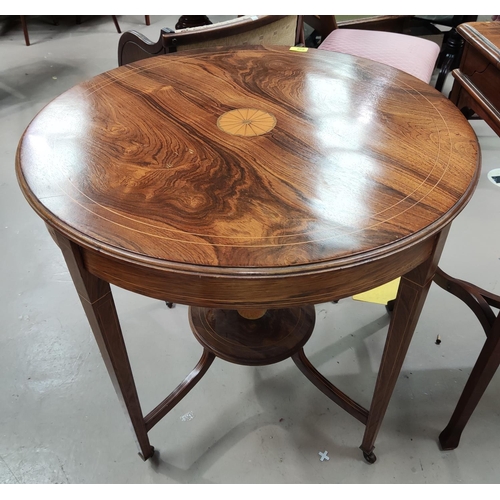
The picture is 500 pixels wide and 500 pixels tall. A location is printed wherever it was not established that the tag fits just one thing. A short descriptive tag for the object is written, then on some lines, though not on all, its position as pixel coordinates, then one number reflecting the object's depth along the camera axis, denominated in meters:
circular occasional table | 0.55
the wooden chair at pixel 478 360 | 0.89
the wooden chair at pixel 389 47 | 1.53
